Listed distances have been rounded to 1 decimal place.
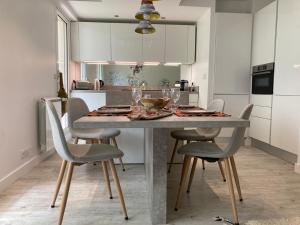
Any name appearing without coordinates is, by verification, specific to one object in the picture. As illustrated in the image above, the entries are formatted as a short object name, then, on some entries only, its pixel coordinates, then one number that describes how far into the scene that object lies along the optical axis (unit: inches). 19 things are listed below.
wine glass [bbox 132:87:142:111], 80.3
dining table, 55.3
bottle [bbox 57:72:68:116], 146.6
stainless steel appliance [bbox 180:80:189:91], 185.1
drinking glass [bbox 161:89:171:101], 84.9
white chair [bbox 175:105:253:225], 68.2
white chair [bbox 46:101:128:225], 61.7
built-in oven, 138.0
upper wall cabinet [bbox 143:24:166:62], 189.0
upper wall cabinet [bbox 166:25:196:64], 190.4
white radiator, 120.1
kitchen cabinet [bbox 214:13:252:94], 160.7
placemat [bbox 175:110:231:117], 68.1
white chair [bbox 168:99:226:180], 99.1
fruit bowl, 74.9
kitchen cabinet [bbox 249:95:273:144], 141.3
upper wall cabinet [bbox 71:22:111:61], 184.9
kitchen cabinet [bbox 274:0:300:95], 118.8
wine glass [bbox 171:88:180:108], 87.5
